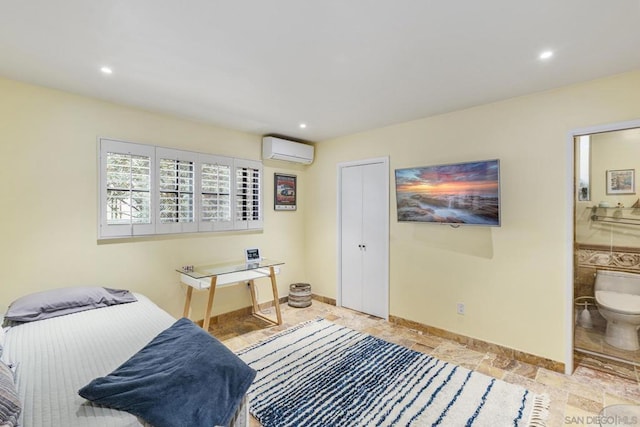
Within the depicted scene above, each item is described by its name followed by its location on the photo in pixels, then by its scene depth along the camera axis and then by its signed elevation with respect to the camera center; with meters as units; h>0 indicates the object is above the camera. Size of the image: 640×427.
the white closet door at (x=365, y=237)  3.87 -0.33
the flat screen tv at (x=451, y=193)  2.85 +0.21
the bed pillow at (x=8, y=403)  1.08 -0.73
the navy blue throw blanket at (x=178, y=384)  1.30 -0.81
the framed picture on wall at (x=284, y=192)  4.37 +0.32
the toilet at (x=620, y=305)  2.89 -0.94
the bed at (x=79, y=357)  1.26 -0.83
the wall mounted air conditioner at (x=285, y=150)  4.06 +0.90
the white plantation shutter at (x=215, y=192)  3.58 +0.26
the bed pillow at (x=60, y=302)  2.21 -0.72
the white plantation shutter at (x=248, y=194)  3.92 +0.26
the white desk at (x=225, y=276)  3.11 -0.73
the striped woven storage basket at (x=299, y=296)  4.33 -1.22
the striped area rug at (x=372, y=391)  2.04 -1.40
